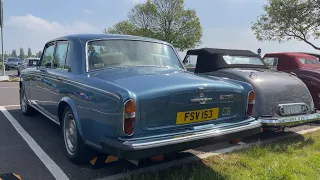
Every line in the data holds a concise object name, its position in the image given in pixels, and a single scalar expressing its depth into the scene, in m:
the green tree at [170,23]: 35.94
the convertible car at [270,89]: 4.62
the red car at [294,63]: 6.26
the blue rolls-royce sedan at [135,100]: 2.81
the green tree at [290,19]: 22.41
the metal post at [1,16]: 15.37
